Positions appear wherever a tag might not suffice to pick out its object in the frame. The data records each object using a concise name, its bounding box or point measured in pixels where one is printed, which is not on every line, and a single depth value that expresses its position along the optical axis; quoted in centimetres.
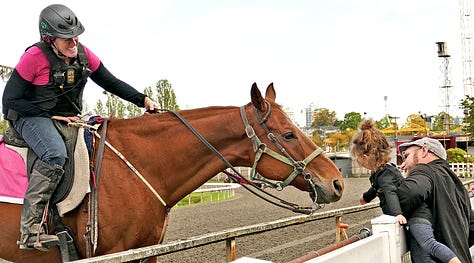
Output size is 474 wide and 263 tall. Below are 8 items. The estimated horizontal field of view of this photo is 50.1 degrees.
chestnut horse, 356
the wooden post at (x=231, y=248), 443
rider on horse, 340
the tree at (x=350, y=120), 8830
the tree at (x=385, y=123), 9118
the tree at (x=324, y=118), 11725
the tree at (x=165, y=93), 4178
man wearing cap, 419
